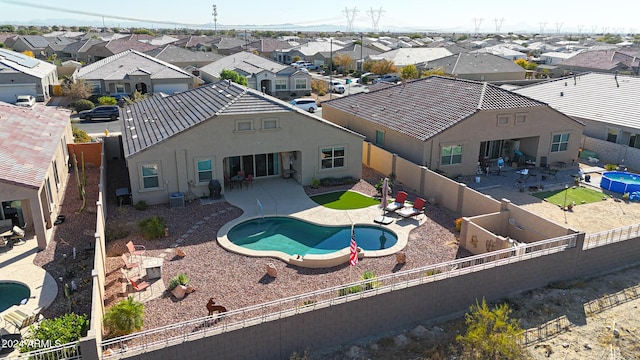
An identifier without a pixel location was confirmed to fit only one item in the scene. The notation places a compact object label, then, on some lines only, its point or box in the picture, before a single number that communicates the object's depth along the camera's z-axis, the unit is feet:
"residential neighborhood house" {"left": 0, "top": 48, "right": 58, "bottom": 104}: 171.32
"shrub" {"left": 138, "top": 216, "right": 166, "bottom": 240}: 68.58
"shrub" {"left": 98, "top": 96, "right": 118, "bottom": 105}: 169.37
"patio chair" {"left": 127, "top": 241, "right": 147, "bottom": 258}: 61.01
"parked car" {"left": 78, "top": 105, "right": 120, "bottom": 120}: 152.87
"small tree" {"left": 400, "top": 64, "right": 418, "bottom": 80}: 221.05
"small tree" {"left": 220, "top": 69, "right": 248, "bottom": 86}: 192.33
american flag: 53.78
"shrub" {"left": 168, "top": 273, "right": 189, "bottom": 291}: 55.06
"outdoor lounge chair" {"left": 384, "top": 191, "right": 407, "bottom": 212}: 79.30
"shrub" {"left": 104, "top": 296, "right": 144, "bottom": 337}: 45.37
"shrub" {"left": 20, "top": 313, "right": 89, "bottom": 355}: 39.97
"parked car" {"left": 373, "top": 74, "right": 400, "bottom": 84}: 239.09
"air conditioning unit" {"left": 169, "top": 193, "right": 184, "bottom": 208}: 80.18
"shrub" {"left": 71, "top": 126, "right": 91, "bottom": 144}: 119.55
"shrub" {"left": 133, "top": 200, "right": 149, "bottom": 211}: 79.15
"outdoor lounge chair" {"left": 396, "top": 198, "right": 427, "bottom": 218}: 77.36
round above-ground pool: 92.58
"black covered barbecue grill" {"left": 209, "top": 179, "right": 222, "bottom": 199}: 83.76
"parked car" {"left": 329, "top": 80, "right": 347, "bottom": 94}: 216.68
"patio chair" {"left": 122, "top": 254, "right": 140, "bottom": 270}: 58.44
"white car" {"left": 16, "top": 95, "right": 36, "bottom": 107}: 155.82
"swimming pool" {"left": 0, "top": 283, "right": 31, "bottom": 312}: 53.16
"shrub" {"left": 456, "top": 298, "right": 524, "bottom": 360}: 44.52
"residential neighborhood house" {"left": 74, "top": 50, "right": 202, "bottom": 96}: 184.14
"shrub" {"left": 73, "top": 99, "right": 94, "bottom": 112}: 165.58
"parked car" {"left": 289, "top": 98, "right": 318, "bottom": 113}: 172.76
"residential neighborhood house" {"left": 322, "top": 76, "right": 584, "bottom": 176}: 97.19
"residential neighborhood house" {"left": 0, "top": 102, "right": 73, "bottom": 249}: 63.31
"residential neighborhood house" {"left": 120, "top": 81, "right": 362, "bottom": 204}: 80.89
